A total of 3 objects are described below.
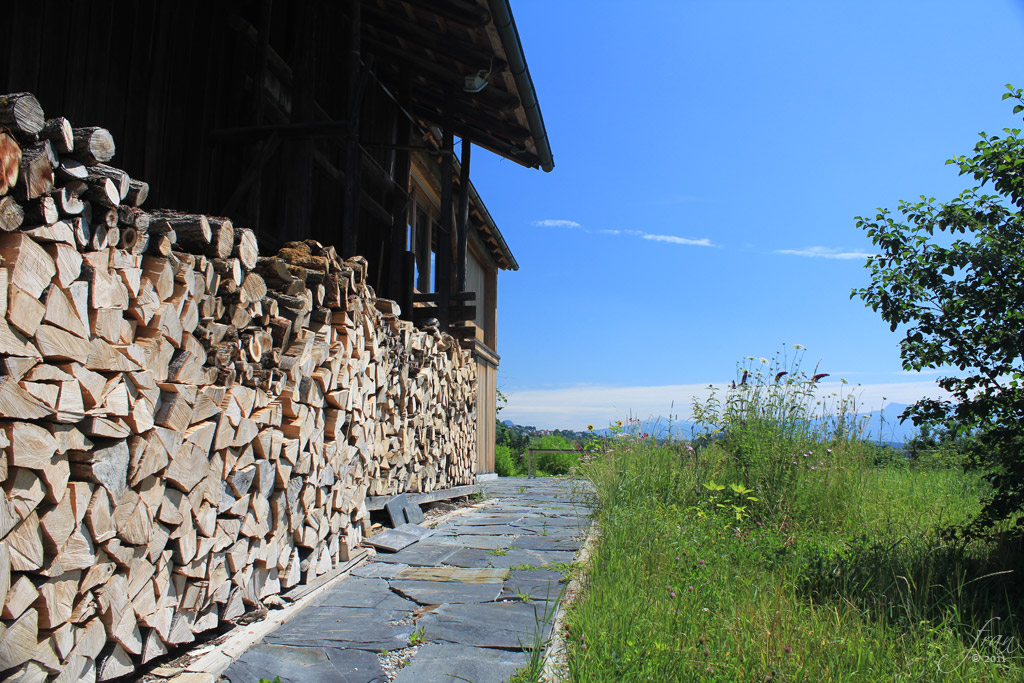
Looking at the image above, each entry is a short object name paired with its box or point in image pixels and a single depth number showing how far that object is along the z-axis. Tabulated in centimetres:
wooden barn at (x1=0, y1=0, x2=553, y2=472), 431
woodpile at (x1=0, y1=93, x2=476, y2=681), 182
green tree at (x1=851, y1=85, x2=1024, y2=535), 379
